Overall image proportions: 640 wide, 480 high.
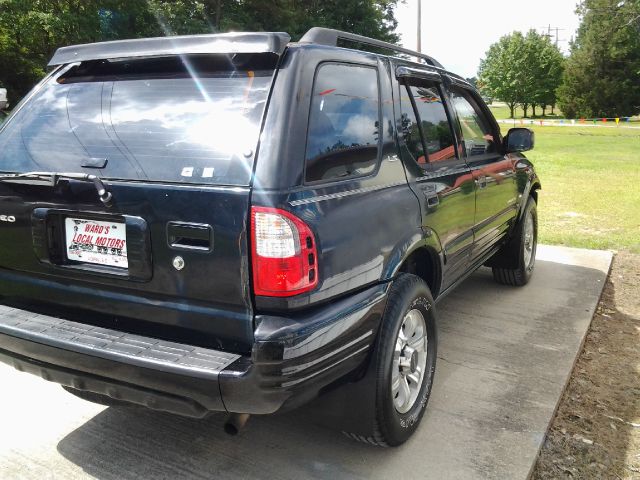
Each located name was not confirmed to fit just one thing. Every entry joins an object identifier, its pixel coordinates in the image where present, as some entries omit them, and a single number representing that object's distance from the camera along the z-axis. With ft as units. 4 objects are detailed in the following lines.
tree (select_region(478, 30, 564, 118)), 235.81
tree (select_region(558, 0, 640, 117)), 190.39
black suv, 7.04
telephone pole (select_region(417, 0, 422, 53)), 88.99
